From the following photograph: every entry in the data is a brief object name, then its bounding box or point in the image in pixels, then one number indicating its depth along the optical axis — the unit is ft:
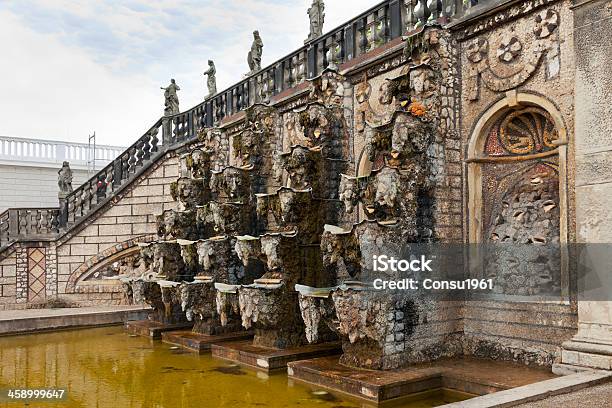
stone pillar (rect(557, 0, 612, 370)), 20.63
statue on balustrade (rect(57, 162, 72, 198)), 56.70
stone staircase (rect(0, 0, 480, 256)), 31.42
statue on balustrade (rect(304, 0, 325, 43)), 42.73
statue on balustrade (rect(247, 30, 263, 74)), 52.47
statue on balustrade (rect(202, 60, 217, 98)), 59.26
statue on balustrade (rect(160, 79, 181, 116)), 59.06
